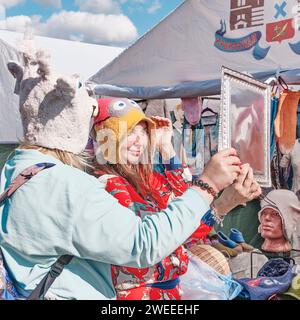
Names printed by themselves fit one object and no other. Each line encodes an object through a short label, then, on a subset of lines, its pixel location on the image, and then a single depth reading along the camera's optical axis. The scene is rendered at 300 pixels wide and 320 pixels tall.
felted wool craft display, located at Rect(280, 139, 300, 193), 2.50
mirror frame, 1.58
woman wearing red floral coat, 1.63
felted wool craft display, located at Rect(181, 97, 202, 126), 2.98
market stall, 2.48
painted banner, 2.46
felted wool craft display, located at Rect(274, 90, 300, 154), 2.45
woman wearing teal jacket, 1.08
